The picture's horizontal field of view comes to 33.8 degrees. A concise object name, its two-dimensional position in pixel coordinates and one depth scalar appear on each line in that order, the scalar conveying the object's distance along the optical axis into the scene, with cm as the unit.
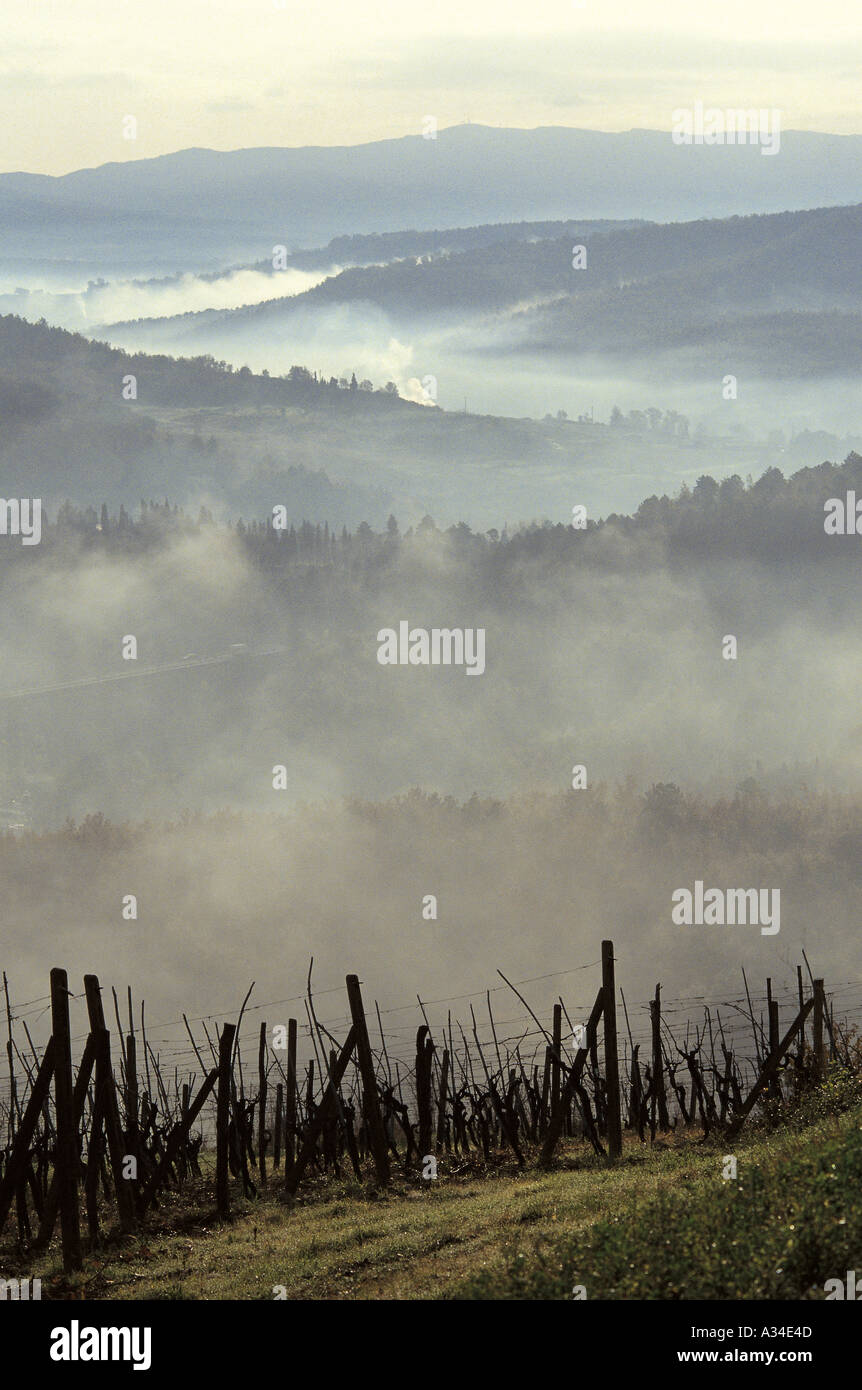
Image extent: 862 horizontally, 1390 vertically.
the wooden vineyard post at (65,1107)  1780
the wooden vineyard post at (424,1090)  2561
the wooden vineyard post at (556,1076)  2448
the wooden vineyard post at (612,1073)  2333
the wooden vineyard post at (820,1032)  2572
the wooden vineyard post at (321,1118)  2250
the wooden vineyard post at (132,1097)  2323
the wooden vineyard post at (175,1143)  2250
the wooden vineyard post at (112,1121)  2080
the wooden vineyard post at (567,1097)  2319
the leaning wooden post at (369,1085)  2238
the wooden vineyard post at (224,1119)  2239
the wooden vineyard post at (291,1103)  2525
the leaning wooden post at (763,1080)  2400
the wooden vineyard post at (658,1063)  2778
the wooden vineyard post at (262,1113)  2453
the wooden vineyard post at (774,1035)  2518
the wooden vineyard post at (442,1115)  2912
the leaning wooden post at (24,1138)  1920
